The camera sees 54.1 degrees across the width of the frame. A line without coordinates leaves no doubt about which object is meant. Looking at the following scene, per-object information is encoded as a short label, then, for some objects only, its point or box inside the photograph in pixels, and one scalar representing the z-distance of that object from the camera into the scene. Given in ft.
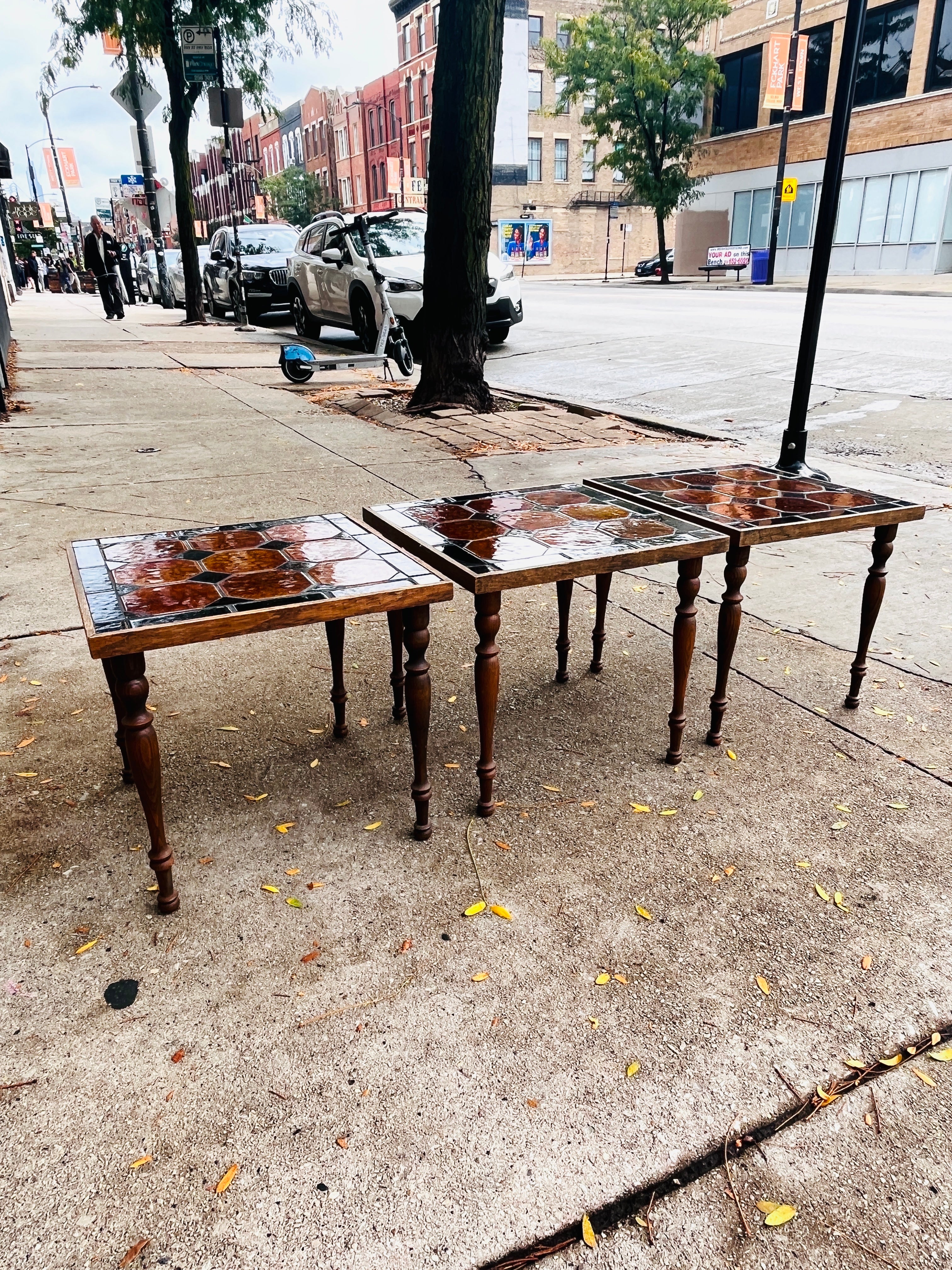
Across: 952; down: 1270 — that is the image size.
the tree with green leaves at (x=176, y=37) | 68.85
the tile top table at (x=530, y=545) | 8.50
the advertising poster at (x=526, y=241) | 204.85
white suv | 42.65
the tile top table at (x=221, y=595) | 7.13
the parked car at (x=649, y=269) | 158.10
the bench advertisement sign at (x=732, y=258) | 127.65
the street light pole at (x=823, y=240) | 17.48
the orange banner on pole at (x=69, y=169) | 179.32
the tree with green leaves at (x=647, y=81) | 139.03
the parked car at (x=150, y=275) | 102.22
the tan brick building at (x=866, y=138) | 113.80
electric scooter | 37.17
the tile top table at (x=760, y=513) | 10.05
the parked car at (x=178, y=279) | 88.53
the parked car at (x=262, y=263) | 63.52
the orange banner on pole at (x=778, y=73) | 114.11
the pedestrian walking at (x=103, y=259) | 67.21
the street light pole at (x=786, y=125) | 109.29
